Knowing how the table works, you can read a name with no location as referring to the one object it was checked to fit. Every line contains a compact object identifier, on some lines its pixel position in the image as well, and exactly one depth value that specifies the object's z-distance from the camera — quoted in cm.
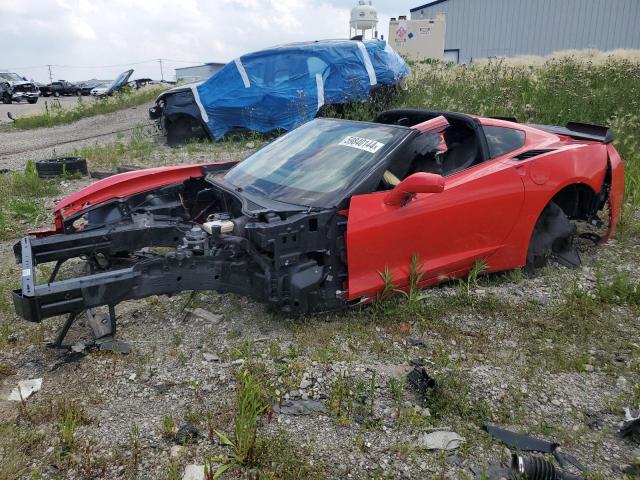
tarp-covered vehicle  1064
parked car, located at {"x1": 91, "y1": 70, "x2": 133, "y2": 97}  2064
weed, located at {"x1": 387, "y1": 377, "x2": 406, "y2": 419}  279
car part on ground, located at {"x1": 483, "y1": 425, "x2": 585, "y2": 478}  247
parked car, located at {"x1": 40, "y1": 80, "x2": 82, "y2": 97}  3325
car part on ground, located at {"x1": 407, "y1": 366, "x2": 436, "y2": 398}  294
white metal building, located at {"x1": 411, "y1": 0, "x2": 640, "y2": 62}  2486
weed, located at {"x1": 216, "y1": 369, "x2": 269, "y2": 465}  239
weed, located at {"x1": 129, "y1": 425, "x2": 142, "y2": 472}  239
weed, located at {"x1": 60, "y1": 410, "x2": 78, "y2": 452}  247
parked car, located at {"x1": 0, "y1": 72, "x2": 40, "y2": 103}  2723
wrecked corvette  333
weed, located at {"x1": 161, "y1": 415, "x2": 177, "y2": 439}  256
